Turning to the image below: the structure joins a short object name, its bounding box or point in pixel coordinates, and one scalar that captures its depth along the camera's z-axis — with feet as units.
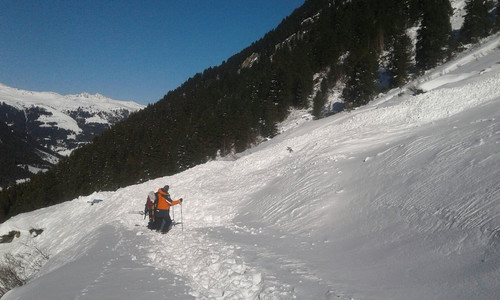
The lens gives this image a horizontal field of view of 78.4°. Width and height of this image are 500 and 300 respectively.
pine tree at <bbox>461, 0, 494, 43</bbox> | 123.44
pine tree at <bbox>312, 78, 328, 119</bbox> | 139.08
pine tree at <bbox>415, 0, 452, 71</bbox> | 125.49
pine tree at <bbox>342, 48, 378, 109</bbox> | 129.49
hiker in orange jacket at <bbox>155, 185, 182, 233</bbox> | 38.58
